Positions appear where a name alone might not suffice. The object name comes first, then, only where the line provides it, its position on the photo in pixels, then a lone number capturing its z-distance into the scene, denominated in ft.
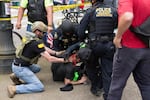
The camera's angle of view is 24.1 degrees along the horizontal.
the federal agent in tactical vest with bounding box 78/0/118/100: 15.96
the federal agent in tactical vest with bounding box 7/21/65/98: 17.74
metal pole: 21.85
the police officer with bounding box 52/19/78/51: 19.51
